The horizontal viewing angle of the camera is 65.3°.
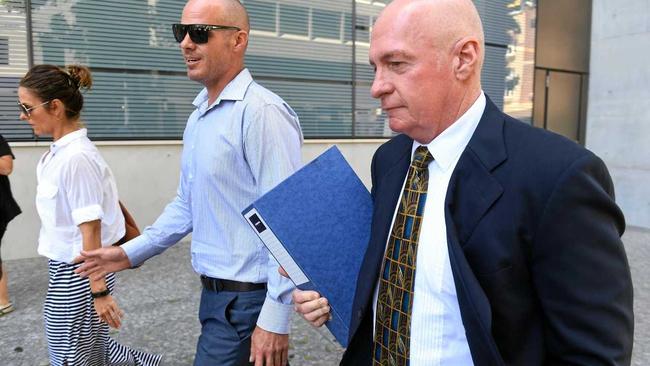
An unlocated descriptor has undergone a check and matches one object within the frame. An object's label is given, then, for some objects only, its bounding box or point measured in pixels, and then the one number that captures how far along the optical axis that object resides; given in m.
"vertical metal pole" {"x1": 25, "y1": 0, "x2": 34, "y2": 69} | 6.05
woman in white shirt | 2.54
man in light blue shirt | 1.99
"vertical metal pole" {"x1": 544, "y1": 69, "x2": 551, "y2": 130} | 10.84
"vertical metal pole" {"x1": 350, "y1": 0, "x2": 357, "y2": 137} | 8.21
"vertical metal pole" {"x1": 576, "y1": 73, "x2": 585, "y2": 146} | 11.48
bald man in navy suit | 1.00
